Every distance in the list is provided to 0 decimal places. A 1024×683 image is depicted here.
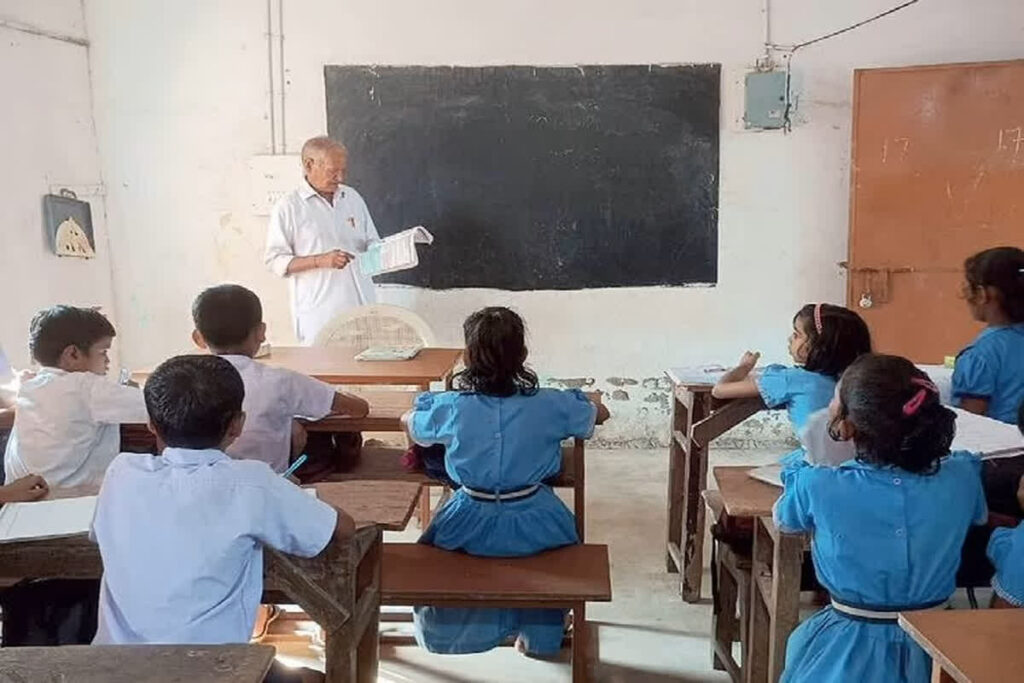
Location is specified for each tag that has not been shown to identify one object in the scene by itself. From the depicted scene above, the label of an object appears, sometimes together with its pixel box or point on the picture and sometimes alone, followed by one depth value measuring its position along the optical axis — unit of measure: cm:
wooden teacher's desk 322
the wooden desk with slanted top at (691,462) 304
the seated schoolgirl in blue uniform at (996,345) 270
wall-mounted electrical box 494
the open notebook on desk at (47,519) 183
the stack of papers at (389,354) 351
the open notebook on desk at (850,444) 221
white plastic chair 403
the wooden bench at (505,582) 223
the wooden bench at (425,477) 289
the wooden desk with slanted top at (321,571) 183
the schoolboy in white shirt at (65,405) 237
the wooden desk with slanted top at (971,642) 132
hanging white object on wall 463
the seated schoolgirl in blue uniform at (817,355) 252
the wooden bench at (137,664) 132
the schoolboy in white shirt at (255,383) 259
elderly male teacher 447
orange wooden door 463
